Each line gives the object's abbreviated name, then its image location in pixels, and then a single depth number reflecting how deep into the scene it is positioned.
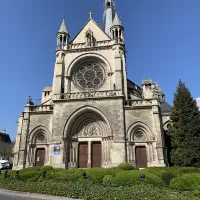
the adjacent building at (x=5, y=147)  49.81
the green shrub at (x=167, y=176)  9.73
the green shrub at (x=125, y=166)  13.94
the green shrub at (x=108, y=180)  8.35
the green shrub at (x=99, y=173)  9.65
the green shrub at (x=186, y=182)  7.38
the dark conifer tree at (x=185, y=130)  17.56
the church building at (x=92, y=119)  17.97
